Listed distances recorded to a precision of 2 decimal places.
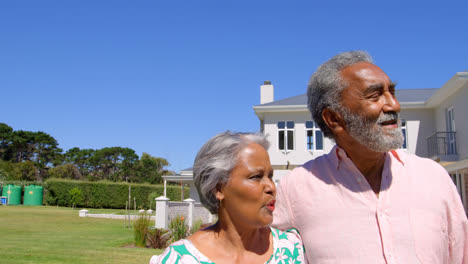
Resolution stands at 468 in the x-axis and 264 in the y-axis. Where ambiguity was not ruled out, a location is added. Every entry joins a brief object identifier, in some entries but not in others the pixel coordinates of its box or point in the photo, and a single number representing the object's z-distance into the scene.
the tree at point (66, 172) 65.81
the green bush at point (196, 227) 13.08
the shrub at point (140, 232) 12.52
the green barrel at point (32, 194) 42.91
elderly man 1.92
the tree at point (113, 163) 80.31
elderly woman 1.98
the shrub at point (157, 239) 12.33
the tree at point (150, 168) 76.53
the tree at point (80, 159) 80.88
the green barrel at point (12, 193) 42.47
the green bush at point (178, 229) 12.37
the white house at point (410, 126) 21.42
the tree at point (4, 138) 74.81
